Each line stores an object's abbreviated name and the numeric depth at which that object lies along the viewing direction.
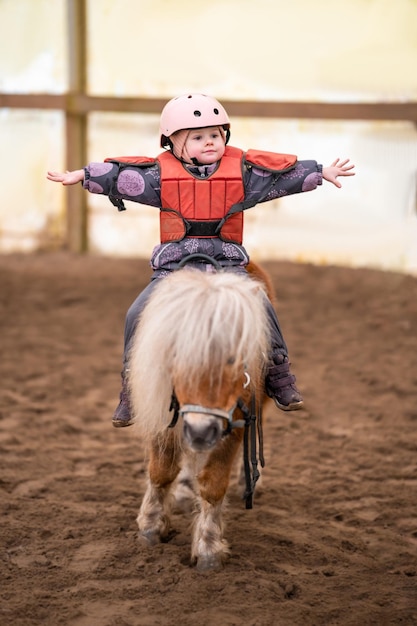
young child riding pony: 6.06
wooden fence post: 18.64
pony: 5.18
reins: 5.17
